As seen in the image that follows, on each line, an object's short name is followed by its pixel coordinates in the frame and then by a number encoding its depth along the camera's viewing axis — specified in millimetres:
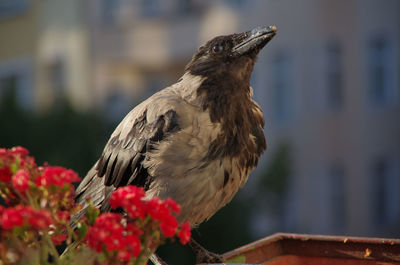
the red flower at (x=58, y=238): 4363
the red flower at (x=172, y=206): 4191
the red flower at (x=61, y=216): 4160
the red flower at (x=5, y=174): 4195
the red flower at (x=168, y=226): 4074
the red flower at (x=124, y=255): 3953
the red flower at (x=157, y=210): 4062
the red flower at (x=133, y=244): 3975
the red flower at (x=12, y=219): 3840
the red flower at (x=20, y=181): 4012
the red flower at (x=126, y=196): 4098
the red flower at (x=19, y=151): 4337
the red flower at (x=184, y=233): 4211
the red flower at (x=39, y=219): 3814
